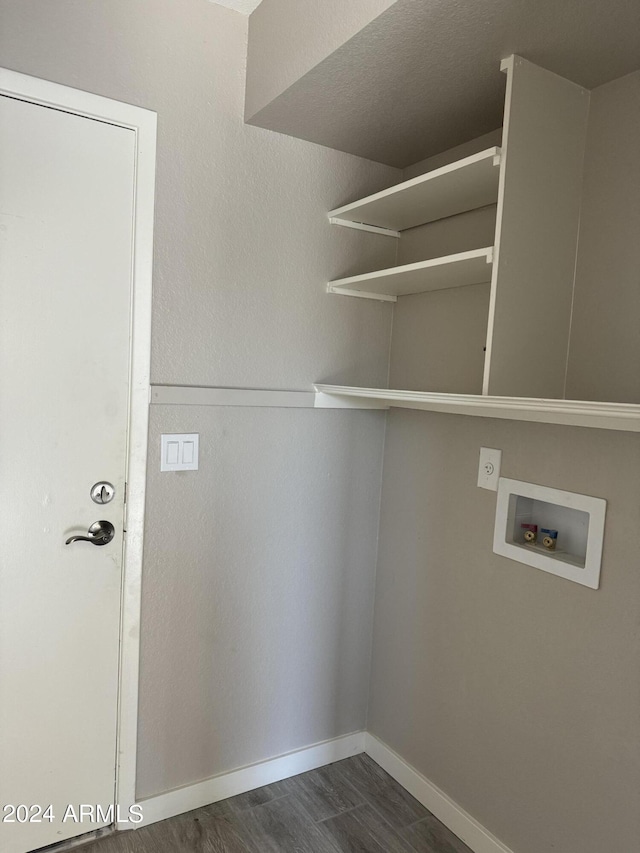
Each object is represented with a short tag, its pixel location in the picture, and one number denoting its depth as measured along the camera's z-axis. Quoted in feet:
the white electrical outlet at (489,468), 5.79
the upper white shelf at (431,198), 4.90
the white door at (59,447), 5.11
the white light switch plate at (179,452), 5.89
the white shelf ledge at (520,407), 3.76
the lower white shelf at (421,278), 5.04
